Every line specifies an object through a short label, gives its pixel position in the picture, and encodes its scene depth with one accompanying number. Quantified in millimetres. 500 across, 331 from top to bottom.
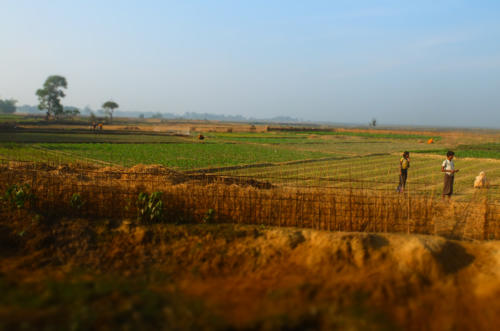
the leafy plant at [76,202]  6837
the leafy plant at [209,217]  6695
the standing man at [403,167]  10648
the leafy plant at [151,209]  6594
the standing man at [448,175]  9195
